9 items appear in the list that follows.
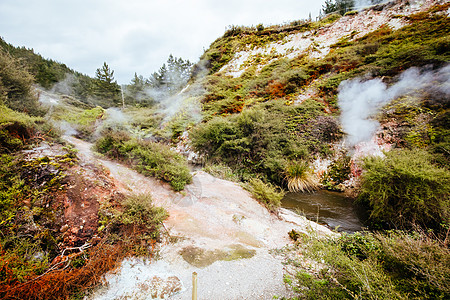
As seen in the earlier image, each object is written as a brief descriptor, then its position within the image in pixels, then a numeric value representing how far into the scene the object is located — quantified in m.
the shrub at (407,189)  4.02
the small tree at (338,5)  19.63
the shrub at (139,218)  2.90
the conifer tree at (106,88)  25.44
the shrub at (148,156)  5.21
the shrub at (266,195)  5.52
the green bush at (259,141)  8.68
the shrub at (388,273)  1.49
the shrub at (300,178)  7.84
